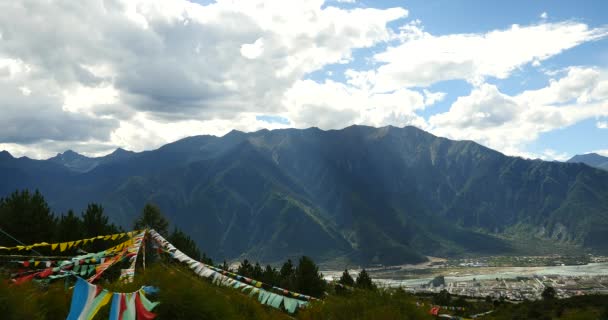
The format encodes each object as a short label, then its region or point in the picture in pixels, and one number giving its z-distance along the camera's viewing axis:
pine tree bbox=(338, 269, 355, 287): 72.99
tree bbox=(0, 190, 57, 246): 45.16
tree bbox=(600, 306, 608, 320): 35.88
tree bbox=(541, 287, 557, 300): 99.97
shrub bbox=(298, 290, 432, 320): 15.64
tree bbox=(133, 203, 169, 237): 77.00
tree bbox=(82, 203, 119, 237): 52.03
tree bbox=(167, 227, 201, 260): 69.74
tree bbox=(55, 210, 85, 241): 47.25
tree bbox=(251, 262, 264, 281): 70.50
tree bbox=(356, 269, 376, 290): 67.59
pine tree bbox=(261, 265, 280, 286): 69.31
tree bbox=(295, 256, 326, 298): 59.44
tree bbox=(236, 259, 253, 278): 74.22
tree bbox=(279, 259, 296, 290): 65.88
